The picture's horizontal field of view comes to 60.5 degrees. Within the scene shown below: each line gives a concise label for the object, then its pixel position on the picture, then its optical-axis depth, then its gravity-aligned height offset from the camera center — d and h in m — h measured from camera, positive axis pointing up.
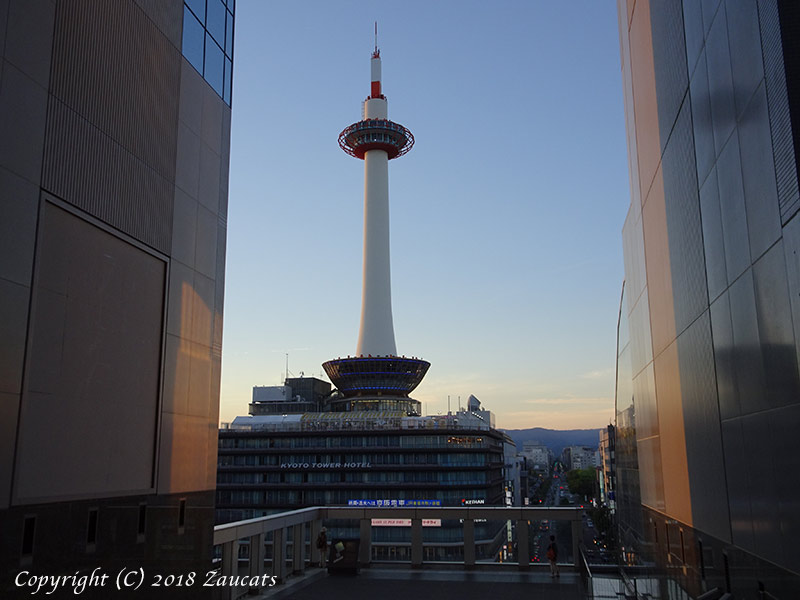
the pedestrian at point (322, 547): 26.41 -3.74
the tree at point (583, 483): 168.38 -9.25
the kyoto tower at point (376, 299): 126.94 +26.86
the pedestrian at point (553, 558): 24.02 -3.82
